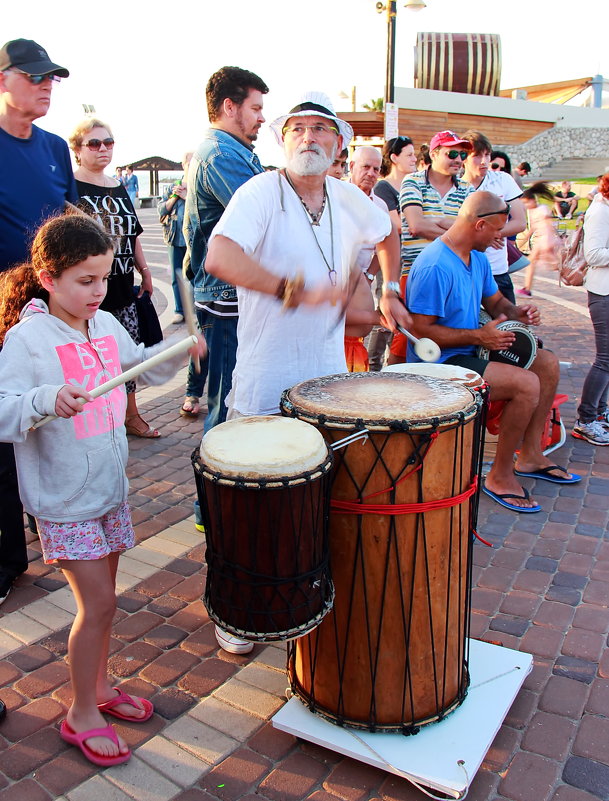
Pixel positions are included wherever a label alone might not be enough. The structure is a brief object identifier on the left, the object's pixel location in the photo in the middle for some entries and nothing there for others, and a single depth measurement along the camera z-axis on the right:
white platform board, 1.98
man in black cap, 2.88
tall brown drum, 1.96
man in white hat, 2.40
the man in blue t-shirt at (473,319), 3.80
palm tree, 52.82
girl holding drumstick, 1.99
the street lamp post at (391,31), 10.98
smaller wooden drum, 1.79
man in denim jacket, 3.12
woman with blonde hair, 4.17
